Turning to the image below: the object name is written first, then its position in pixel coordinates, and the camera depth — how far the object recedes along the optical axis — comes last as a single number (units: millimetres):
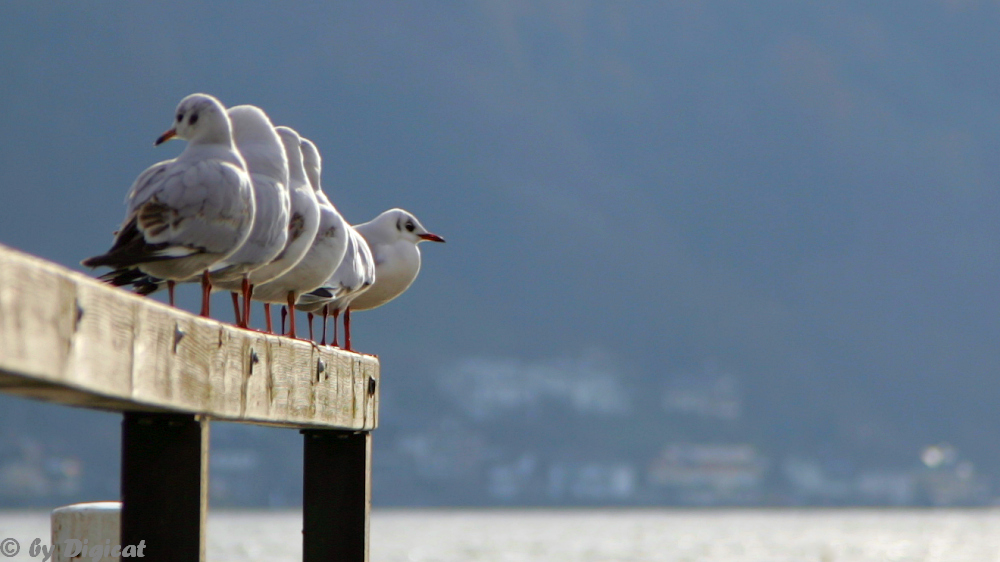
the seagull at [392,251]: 18875
